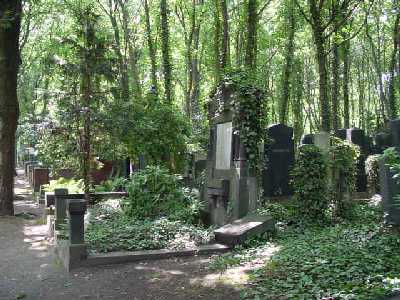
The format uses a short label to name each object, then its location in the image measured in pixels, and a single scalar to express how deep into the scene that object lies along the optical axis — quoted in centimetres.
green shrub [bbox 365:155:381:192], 1315
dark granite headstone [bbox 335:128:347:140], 1527
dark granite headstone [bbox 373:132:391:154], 1501
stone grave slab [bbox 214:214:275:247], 822
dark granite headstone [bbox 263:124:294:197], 1276
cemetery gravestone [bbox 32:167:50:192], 2094
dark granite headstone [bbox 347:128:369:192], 1487
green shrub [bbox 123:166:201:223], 1063
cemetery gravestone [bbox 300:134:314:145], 1498
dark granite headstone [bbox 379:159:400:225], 786
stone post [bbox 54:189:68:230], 993
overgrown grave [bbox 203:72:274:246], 987
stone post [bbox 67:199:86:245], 756
